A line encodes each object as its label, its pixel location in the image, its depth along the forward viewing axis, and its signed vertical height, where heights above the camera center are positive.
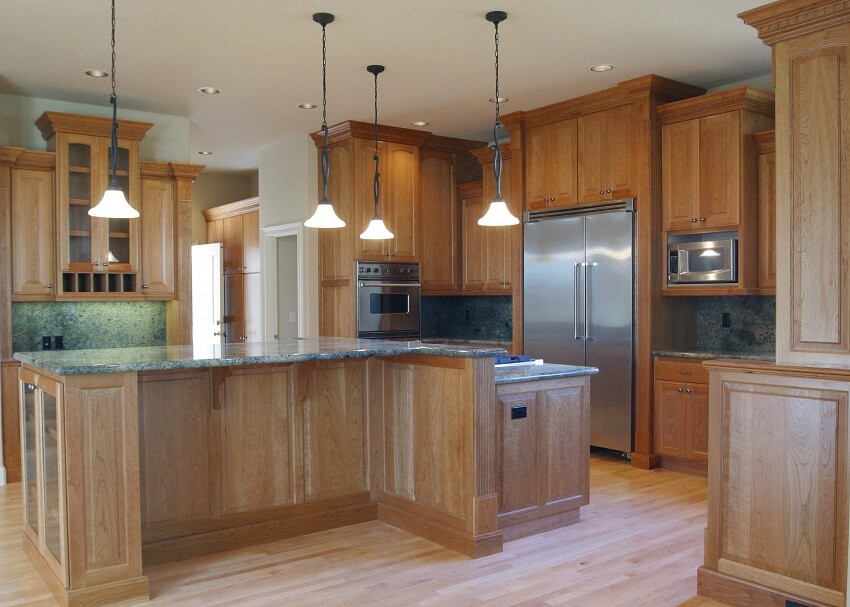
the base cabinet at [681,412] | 5.09 -0.85
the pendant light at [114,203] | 3.41 +0.42
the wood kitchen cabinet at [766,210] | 4.93 +0.52
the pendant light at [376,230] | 4.62 +0.38
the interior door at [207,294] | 8.81 -0.01
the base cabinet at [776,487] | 2.75 -0.77
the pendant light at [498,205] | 4.08 +0.47
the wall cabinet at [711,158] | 4.96 +0.90
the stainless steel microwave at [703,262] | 5.02 +0.19
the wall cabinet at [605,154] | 5.51 +1.03
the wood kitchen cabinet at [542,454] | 3.80 -0.86
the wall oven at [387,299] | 6.51 -0.07
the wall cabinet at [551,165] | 5.88 +1.01
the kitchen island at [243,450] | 3.04 -0.76
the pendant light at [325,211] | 4.14 +0.46
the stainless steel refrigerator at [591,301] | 5.48 -0.08
